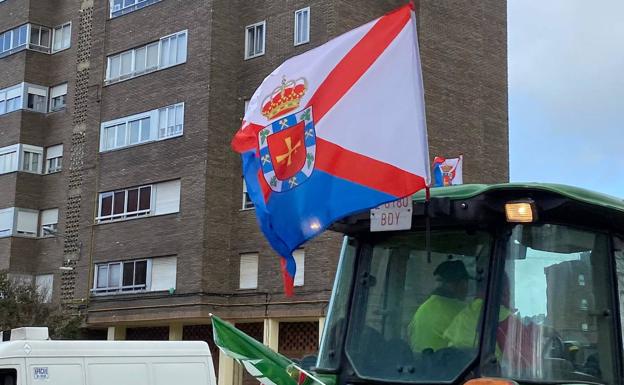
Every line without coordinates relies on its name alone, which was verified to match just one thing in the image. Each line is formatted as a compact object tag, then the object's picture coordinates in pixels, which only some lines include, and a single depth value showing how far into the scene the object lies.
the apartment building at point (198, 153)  27.28
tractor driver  4.48
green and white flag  5.50
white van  13.23
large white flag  4.63
